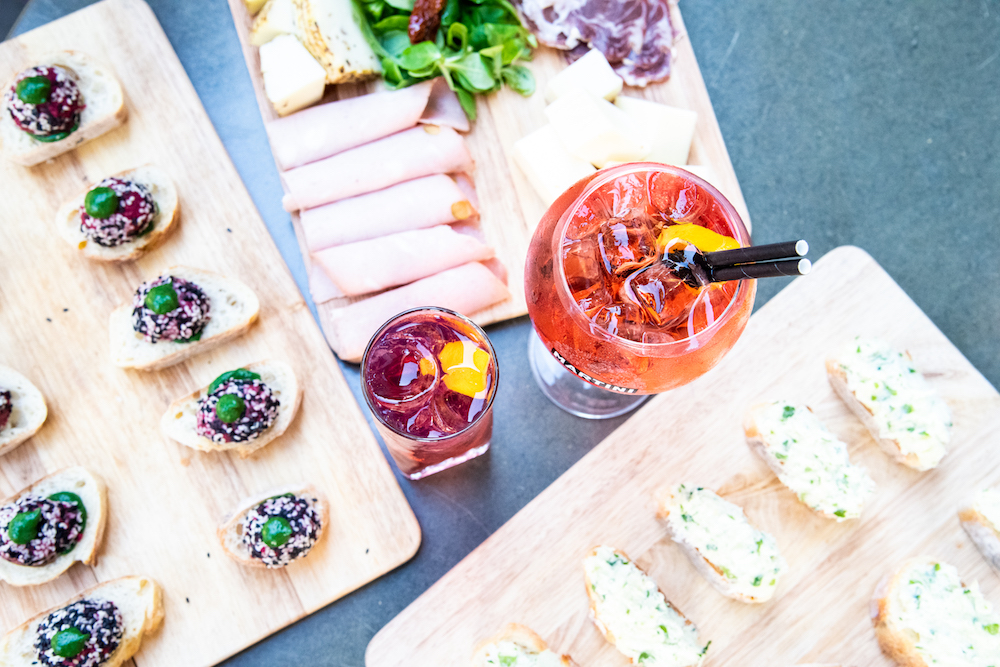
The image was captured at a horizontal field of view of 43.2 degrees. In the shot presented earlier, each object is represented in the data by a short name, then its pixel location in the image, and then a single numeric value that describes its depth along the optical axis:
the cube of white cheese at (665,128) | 0.84
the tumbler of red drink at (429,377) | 0.74
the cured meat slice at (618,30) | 0.86
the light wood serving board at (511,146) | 0.85
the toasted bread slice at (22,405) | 0.81
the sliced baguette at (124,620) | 0.79
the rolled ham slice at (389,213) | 0.85
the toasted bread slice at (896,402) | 0.79
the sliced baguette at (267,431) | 0.81
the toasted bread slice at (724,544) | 0.77
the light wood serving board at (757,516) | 0.80
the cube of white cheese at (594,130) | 0.81
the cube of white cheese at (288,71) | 0.83
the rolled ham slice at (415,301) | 0.84
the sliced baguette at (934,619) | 0.78
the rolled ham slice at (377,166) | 0.84
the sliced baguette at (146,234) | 0.82
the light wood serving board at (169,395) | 0.81
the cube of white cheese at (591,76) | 0.84
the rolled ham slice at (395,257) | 0.84
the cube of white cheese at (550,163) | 0.83
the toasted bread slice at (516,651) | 0.78
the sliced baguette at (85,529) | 0.80
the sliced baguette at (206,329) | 0.81
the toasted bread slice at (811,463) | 0.78
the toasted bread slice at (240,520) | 0.80
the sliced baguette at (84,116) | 0.82
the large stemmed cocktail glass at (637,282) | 0.66
